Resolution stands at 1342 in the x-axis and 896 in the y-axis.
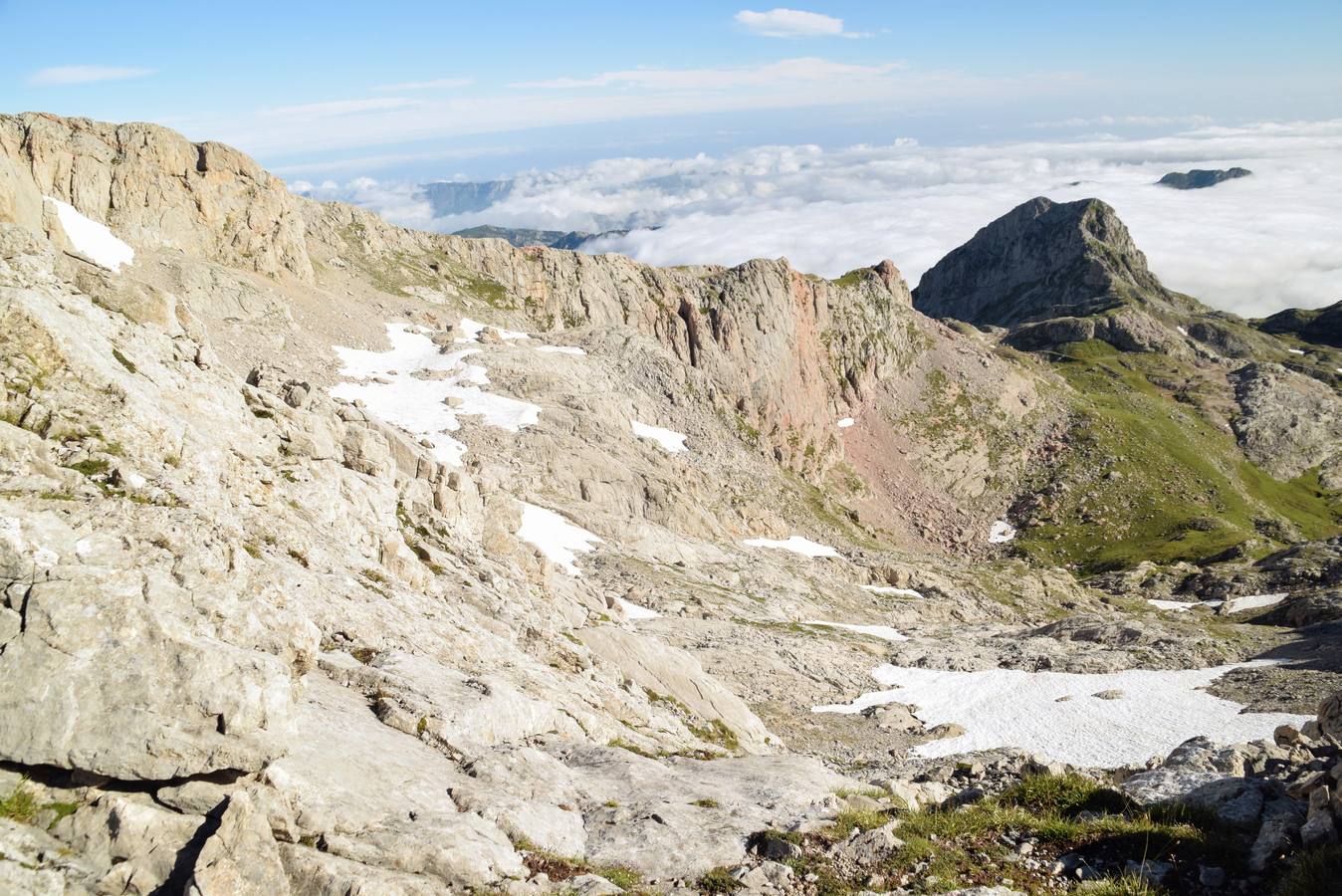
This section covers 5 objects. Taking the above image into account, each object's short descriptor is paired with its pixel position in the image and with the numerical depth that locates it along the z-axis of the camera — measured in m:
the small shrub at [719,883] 13.78
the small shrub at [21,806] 10.23
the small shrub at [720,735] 33.94
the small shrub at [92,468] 16.19
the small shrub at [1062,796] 16.39
